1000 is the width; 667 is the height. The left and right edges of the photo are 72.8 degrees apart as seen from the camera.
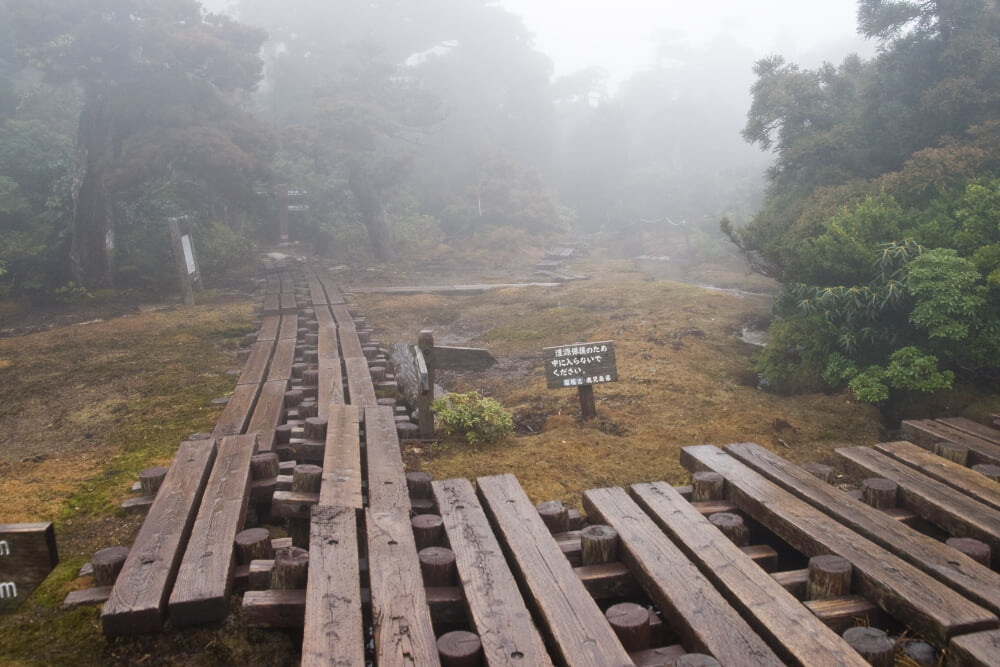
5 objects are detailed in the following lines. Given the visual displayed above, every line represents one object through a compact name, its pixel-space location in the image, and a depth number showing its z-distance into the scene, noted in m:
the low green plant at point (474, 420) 6.21
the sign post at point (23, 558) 1.73
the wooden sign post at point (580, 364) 6.52
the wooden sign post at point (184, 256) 14.01
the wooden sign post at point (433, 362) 5.94
